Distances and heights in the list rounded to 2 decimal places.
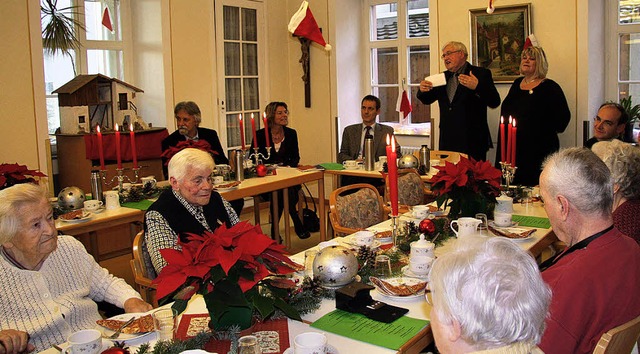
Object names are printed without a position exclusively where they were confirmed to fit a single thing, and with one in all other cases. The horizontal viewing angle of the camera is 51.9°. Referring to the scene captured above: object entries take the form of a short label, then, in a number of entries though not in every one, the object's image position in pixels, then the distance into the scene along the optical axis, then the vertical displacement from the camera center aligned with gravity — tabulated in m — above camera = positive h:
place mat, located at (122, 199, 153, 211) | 4.34 -0.54
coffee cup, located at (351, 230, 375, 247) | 3.13 -0.58
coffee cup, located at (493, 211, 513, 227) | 3.53 -0.57
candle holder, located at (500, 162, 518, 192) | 4.28 -0.39
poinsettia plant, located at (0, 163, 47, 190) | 4.14 -0.30
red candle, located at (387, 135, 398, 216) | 2.64 -0.22
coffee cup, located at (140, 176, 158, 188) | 4.73 -0.42
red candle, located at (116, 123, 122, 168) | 4.61 -0.15
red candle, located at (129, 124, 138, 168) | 4.70 -0.17
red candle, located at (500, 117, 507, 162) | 4.30 -0.23
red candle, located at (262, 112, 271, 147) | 5.83 -0.09
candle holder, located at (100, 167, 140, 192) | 4.64 -0.37
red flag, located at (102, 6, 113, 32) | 6.54 +1.04
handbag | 6.61 -1.02
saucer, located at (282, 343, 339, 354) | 1.98 -0.71
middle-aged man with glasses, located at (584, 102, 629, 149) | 5.05 -0.10
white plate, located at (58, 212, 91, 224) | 3.96 -0.57
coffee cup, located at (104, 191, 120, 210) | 4.30 -0.50
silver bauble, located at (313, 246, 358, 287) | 2.56 -0.58
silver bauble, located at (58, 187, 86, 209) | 4.24 -0.47
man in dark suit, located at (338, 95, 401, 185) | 6.32 -0.15
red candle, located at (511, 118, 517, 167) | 4.06 -0.20
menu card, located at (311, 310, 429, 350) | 2.11 -0.71
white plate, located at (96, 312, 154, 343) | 2.17 -0.70
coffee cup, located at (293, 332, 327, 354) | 1.91 -0.66
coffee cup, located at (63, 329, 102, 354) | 1.99 -0.66
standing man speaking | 6.10 +0.12
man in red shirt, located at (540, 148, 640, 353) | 1.99 -0.48
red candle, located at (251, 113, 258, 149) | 5.70 -0.16
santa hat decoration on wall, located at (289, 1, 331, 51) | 6.81 +0.97
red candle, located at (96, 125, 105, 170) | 4.43 -0.17
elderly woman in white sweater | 2.42 -0.59
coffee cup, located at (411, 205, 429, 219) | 3.69 -0.54
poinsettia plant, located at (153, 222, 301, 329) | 1.95 -0.45
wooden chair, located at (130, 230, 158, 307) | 3.14 -0.68
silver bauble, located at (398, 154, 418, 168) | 5.38 -0.38
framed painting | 6.42 +0.74
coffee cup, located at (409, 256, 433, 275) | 2.71 -0.62
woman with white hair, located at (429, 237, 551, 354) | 1.41 -0.41
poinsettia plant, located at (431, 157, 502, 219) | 3.53 -0.39
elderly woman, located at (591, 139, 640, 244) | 2.77 -0.33
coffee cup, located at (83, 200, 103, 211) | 4.26 -0.52
